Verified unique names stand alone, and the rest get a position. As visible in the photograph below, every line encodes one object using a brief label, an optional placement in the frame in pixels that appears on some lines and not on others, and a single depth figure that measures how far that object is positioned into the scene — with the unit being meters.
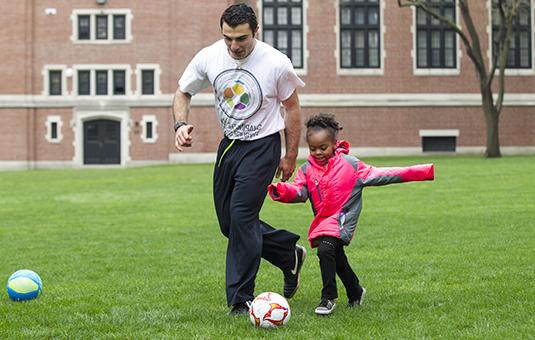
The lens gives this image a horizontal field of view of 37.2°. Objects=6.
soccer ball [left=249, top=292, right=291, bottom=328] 5.22
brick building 42.44
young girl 5.76
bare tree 35.34
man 5.84
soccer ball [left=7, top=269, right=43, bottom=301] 6.57
